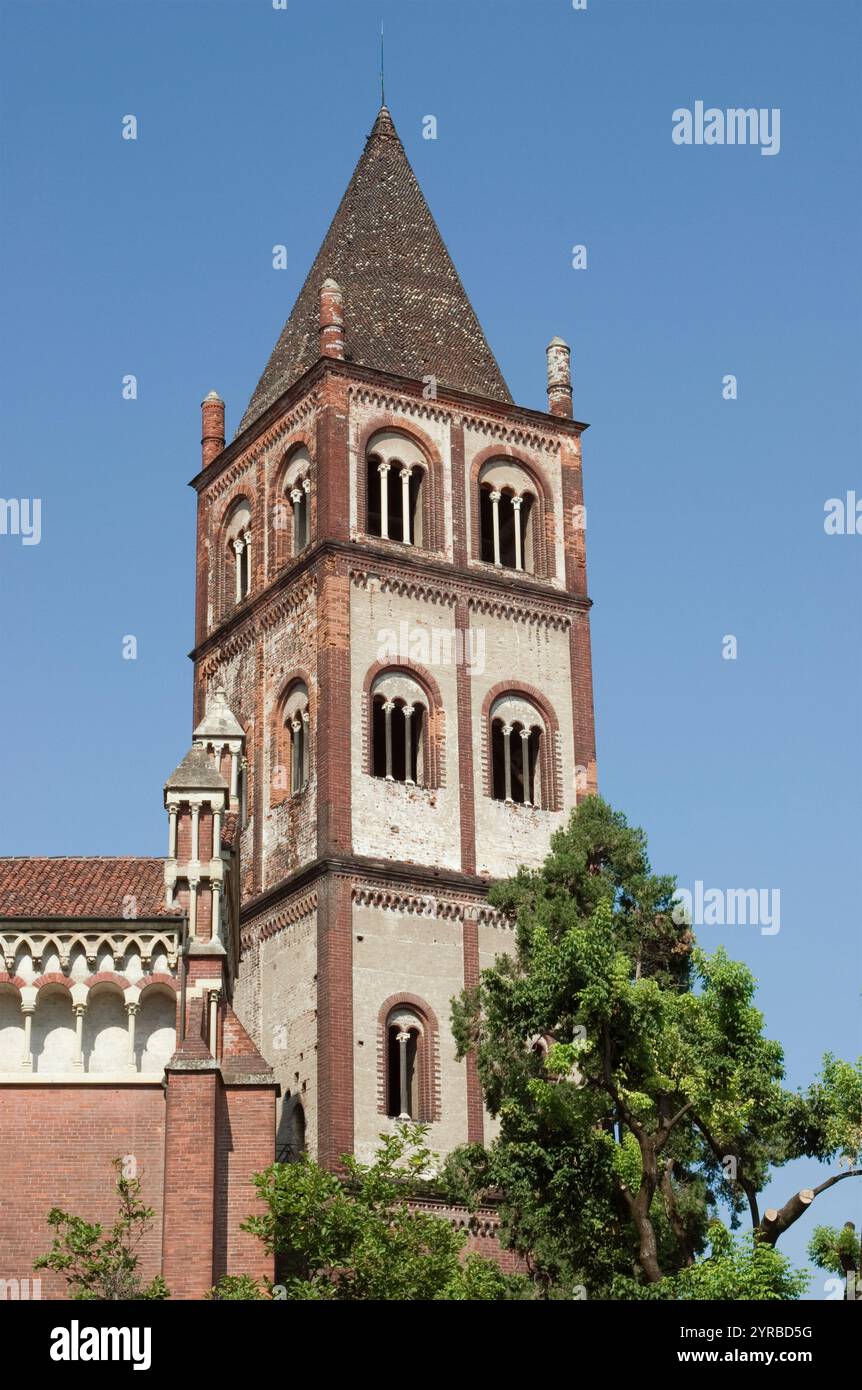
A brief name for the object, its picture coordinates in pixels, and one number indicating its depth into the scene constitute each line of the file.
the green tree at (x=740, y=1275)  25.36
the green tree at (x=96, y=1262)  26.98
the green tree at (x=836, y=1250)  27.83
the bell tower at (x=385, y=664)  42.75
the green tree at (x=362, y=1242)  29.34
